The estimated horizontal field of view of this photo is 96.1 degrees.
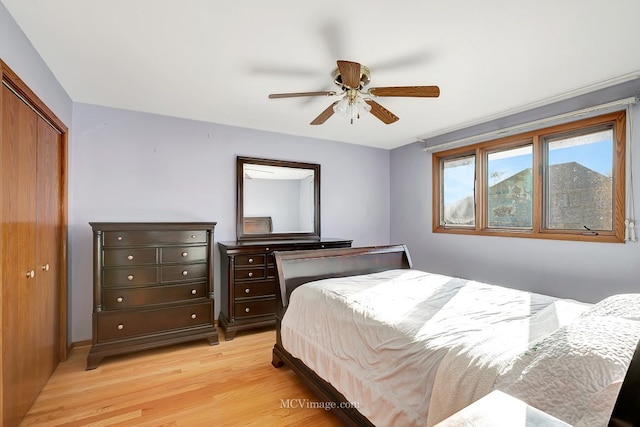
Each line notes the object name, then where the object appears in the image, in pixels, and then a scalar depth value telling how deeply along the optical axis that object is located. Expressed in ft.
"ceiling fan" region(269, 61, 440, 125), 6.22
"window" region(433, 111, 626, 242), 8.39
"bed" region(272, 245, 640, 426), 2.67
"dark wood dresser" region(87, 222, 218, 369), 8.28
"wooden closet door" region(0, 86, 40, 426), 5.22
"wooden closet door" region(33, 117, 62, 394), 6.84
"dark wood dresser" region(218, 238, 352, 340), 10.20
